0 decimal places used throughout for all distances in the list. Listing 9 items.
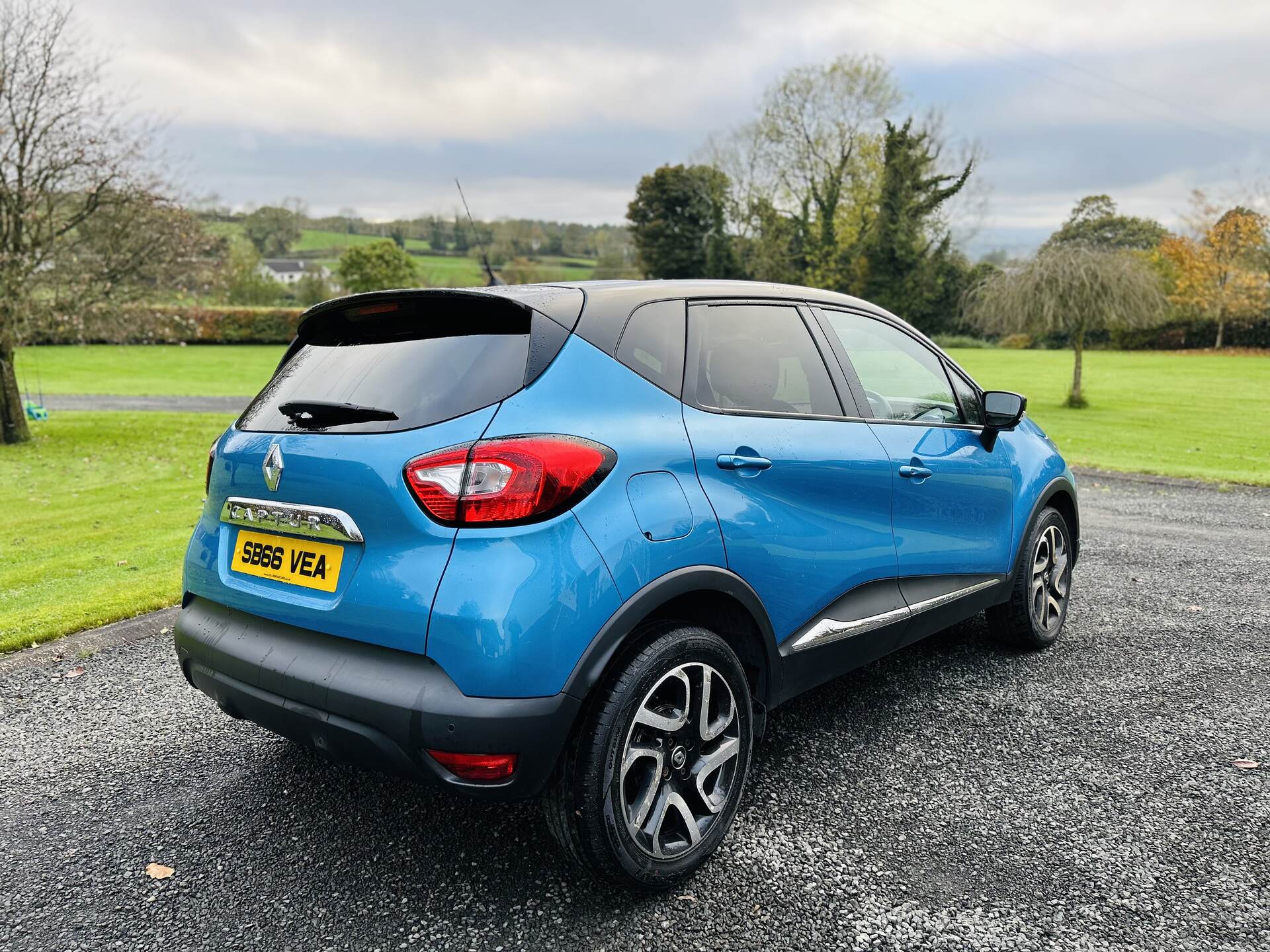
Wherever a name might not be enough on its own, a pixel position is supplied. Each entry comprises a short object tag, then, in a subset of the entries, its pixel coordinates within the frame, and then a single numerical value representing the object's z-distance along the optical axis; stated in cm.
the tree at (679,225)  6606
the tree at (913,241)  5247
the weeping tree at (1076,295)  2362
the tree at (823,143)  5284
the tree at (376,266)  6481
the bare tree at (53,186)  1526
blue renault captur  226
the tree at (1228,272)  4584
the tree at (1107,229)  7131
